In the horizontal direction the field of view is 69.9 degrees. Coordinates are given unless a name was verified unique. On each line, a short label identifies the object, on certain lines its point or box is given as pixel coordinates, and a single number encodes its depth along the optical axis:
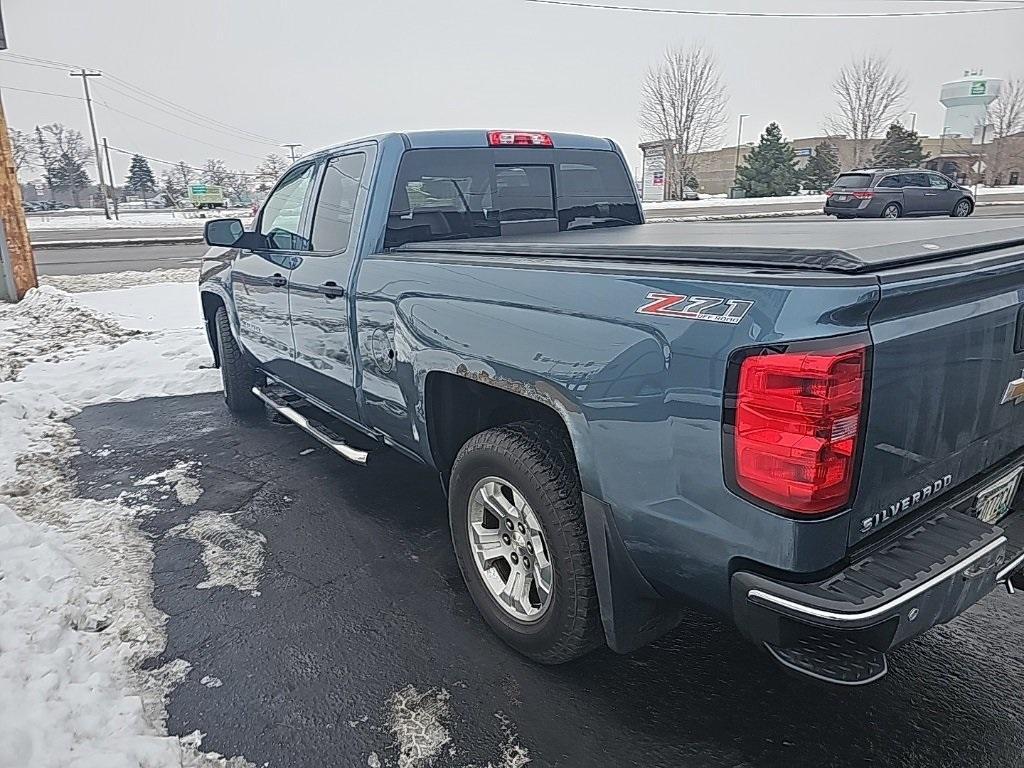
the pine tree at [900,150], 47.69
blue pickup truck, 1.77
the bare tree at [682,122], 57.09
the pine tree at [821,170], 48.19
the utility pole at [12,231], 10.55
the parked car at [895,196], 21.55
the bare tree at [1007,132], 55.31
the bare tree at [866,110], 55.12
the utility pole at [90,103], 55.56
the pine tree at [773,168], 45.47
